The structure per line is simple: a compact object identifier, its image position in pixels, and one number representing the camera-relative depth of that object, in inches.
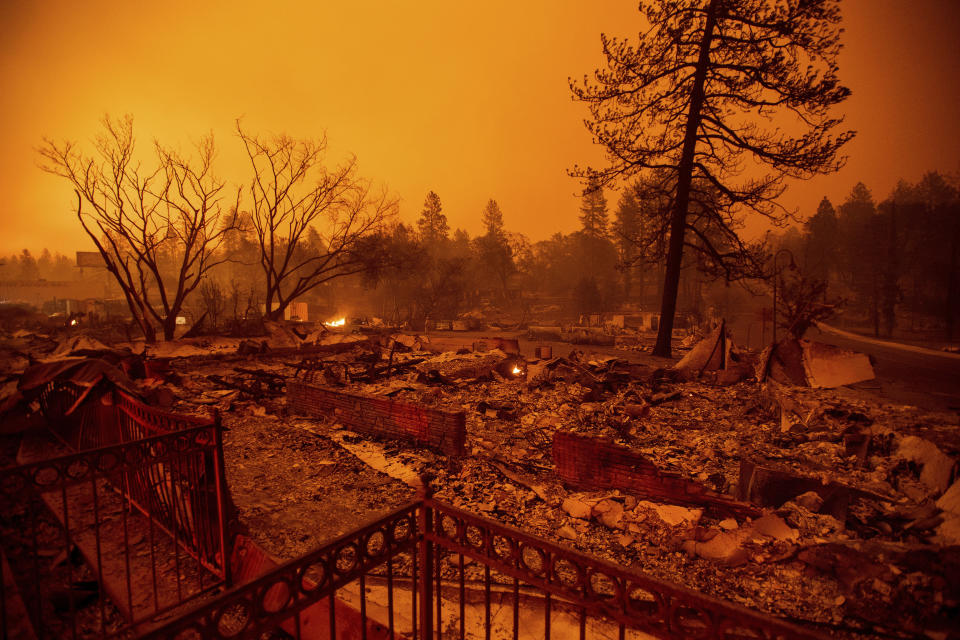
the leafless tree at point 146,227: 780.0
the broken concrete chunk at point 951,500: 156.5
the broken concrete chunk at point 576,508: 190.1
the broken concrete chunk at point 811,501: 170.9
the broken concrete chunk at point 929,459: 181.8
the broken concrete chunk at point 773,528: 158.2
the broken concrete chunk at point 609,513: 183.3
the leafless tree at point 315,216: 970.1
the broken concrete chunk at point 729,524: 169.2
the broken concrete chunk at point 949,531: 145.0
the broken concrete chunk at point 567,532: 177.3
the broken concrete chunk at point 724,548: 154.3
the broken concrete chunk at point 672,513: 175.3
